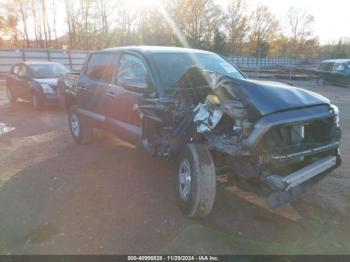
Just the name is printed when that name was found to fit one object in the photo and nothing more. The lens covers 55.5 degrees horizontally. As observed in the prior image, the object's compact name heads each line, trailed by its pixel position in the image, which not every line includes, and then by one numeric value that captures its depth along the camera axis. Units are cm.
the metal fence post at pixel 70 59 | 2416
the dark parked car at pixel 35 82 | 1043
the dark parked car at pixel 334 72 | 2006
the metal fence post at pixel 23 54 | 2168
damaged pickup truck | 316
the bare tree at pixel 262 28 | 5000
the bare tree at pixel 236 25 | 4525
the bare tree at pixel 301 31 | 5759
